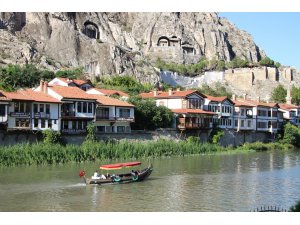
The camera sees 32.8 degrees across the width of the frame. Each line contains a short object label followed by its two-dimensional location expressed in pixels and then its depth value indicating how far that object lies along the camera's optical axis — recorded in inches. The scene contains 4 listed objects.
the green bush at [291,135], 3149.9
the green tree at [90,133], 2152.8
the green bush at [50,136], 1990.7
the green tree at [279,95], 4568.4
